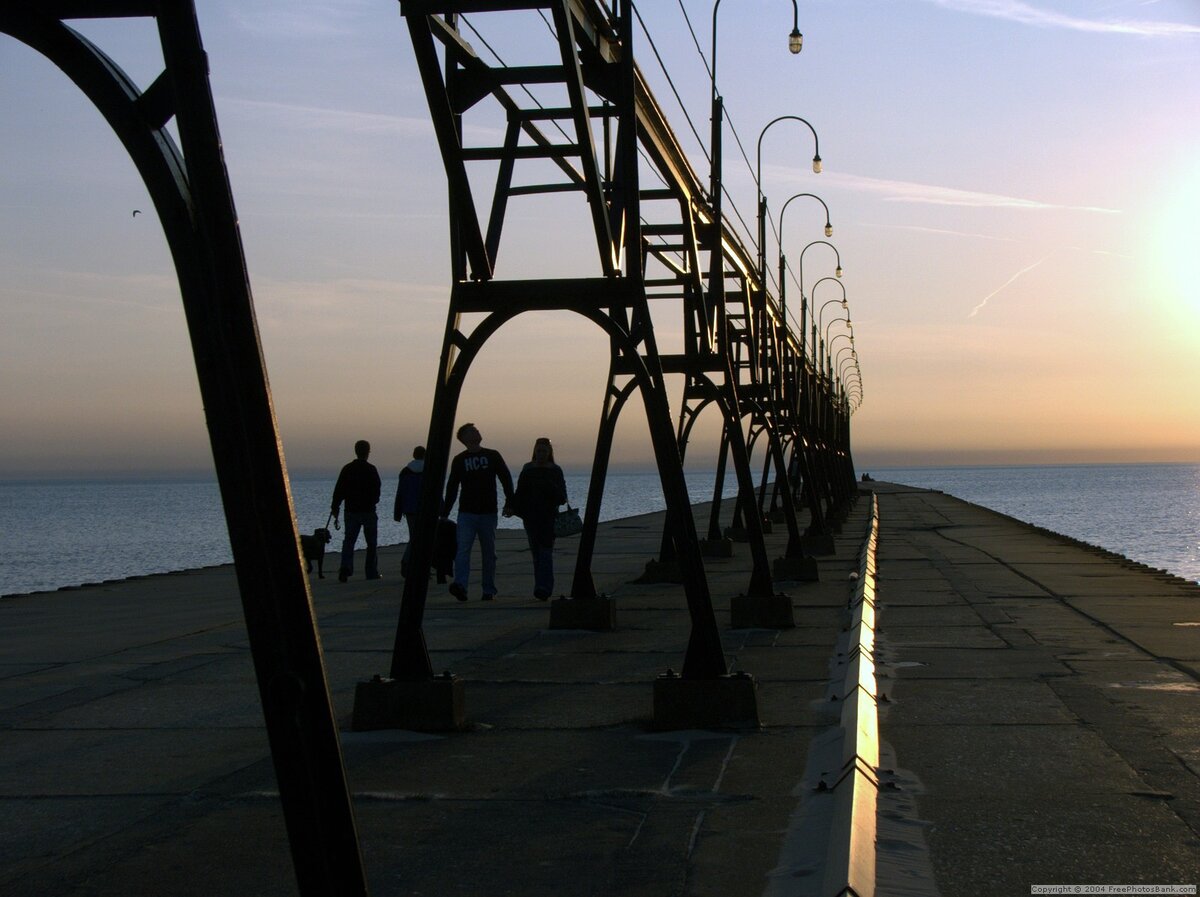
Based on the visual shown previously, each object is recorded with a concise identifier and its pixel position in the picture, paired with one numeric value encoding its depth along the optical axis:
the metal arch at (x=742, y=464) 13.08
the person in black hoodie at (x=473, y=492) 15.96
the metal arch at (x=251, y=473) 3.61
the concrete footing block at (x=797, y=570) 19.94
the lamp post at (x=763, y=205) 24.81
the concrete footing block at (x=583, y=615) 13.68
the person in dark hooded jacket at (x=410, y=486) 19.16
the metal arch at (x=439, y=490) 8.68
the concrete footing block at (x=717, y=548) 25.86
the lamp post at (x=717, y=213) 16.17
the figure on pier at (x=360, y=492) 19.80
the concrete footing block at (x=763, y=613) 13.84
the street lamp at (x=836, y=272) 44.27
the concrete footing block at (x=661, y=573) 19.52
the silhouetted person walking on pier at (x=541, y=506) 16.42
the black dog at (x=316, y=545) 20.12
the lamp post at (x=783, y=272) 29.55
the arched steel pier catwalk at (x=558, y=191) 8.70
